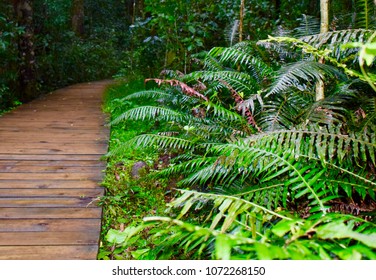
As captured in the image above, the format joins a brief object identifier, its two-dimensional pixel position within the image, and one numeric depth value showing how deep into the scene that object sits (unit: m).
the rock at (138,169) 3.56
